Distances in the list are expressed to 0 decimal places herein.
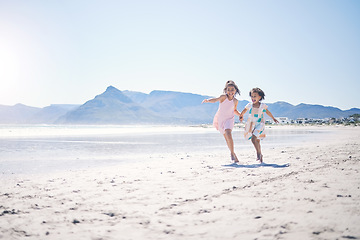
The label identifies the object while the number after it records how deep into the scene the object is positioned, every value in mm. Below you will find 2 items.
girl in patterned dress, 7491
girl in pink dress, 7831
